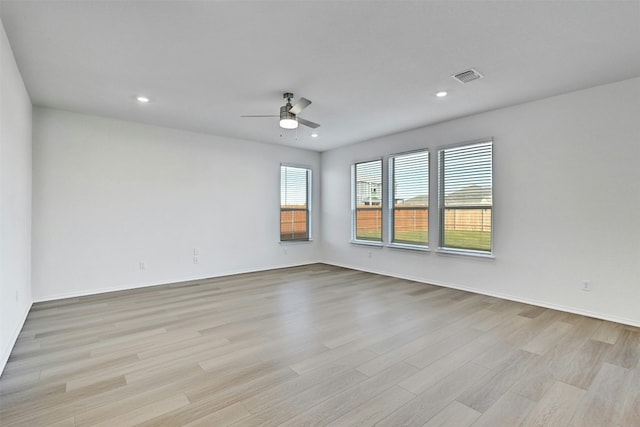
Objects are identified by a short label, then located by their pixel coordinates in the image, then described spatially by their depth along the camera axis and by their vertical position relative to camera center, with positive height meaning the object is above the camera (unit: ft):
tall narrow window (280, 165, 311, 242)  22.72 +0.77
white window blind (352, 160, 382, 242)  20.88 +0.84
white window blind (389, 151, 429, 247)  18.10 +0.92
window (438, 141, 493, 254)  15.31 +0.82
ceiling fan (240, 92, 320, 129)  12.01 +3.89
